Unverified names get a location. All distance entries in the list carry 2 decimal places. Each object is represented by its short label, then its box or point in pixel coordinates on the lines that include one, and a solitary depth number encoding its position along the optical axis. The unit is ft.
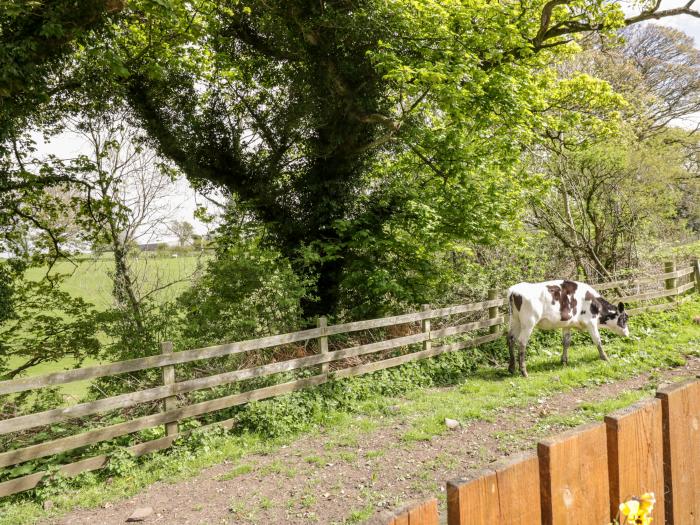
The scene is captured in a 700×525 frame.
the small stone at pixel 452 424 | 21.29
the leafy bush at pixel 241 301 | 27.76
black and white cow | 29.99
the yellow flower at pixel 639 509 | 4.15
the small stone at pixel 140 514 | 15.83
